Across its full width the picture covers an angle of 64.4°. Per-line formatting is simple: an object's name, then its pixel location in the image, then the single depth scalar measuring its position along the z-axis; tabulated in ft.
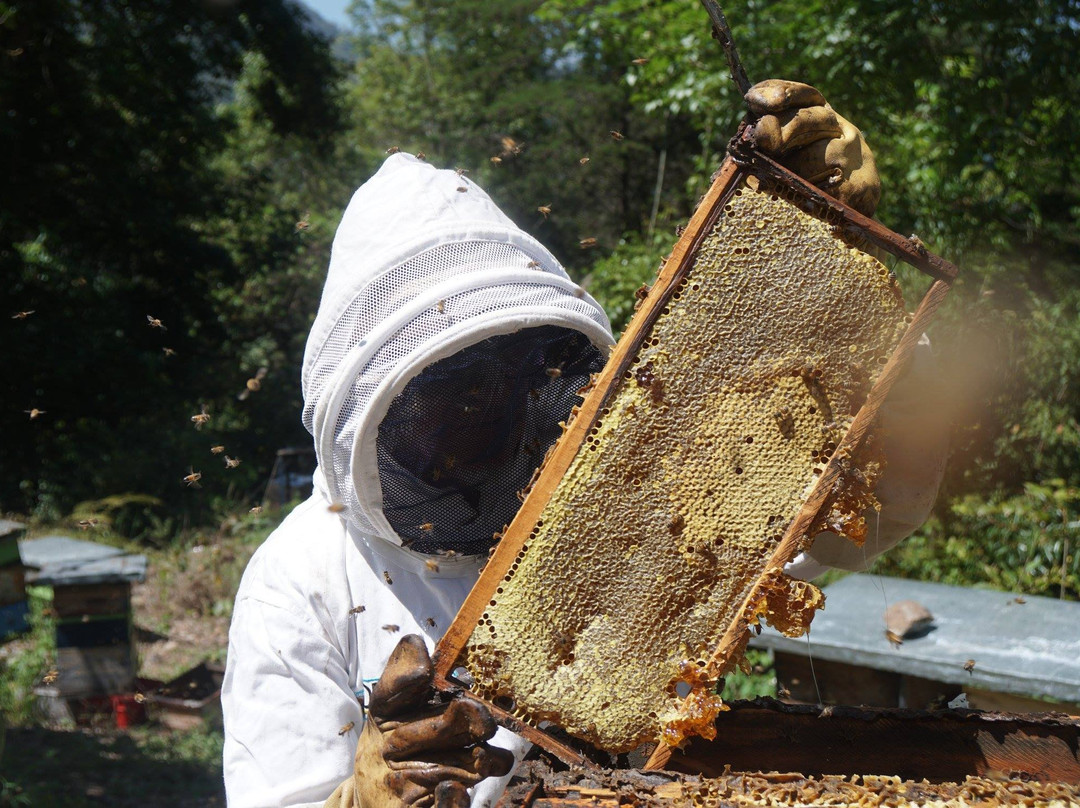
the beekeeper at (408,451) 5.74
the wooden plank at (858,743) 6.22
